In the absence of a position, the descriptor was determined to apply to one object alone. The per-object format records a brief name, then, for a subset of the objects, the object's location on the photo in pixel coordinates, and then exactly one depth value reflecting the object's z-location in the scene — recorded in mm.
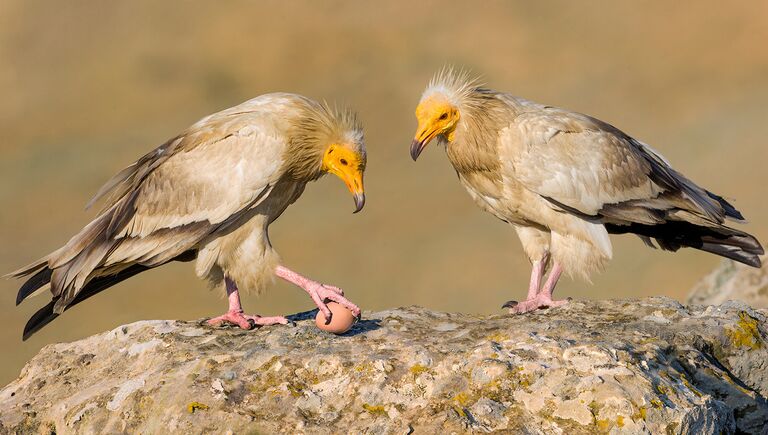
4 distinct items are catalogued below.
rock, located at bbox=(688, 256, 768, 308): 27141
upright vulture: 20250
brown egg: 16844
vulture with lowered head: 18641
